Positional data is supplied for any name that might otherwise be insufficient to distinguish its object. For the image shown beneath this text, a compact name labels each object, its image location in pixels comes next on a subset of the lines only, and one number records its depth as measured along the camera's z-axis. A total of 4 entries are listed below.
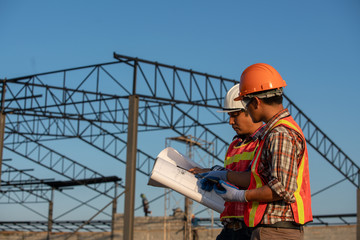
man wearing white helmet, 4.47
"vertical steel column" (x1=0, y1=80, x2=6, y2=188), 18.56
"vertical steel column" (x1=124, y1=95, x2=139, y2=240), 14.37
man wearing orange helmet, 3.38
